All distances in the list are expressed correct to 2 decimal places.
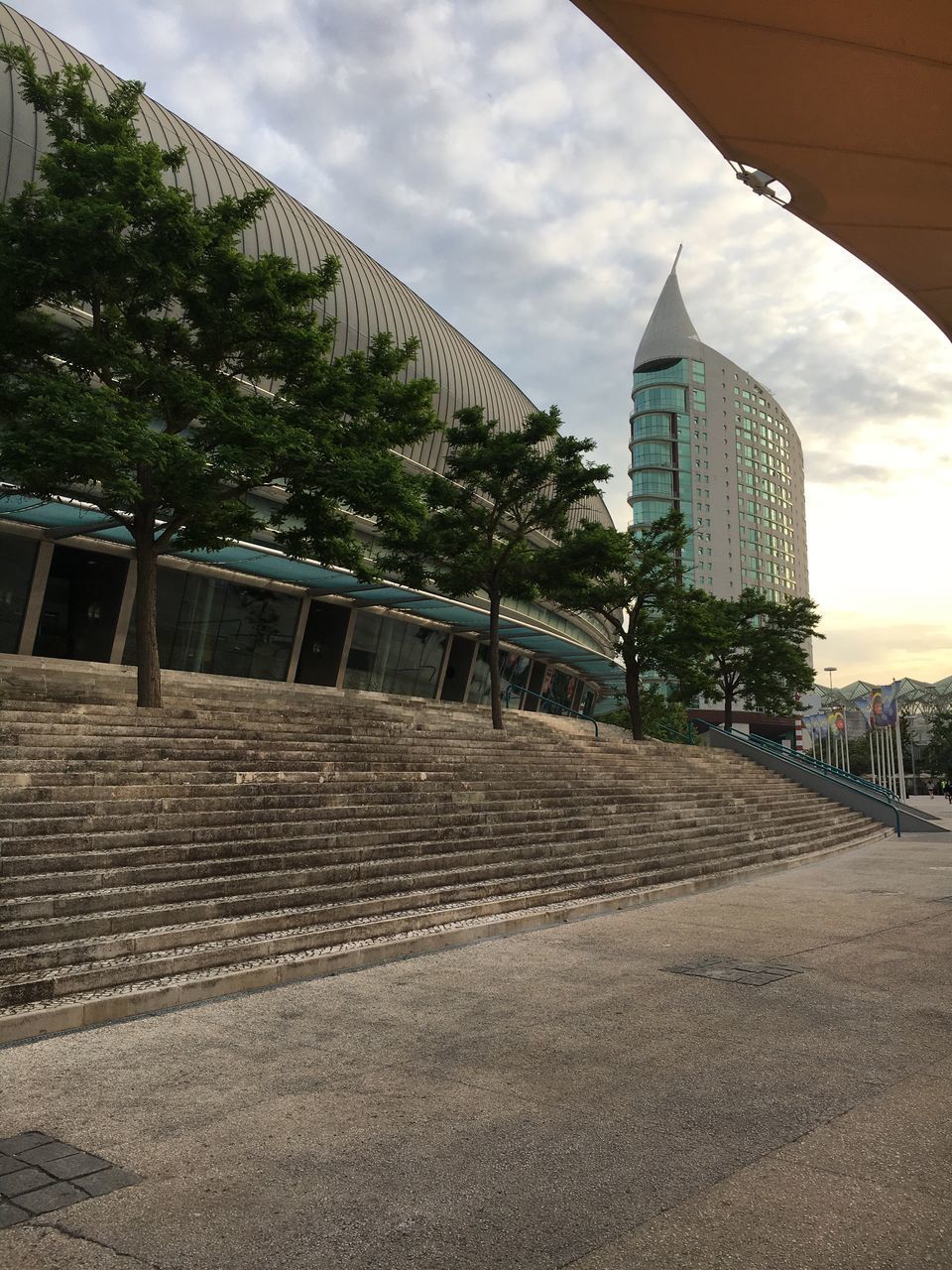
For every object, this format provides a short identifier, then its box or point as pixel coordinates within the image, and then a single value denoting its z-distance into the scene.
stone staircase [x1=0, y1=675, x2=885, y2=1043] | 7.75
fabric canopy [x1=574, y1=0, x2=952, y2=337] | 3.25
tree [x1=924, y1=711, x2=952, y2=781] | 94.69
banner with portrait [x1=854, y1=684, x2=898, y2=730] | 40.29
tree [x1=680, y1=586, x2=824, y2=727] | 43.84
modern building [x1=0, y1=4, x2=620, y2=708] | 22.19
